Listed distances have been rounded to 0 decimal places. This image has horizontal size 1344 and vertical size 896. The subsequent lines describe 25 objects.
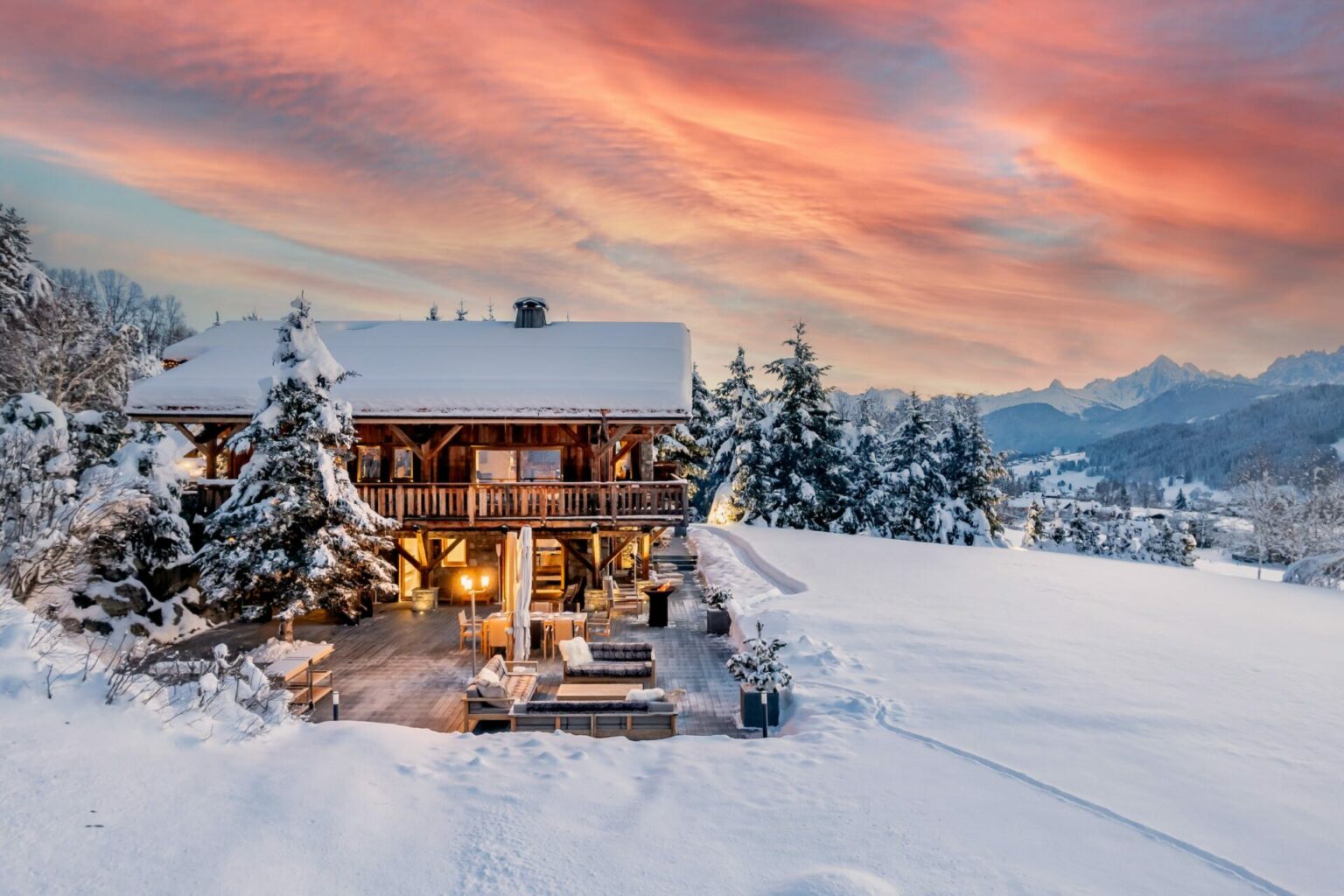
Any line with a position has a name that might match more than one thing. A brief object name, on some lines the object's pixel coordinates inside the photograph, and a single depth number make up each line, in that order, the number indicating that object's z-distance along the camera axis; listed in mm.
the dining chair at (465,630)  13812
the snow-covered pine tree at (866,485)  32688
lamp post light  11734
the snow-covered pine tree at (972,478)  30312
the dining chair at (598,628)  14621
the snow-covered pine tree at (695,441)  26656
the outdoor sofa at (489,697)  9609
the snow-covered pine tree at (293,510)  13258
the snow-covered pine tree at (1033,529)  42344
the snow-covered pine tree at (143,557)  14047
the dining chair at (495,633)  13359
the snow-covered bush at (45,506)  10219
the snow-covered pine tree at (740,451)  30375
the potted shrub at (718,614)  14719
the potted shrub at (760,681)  9102
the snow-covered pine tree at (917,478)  31359
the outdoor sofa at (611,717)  9156
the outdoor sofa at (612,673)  11117
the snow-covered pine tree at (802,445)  29859
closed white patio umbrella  12148
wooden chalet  16500
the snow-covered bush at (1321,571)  17172
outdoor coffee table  10328
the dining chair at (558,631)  13820
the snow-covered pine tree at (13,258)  23812
